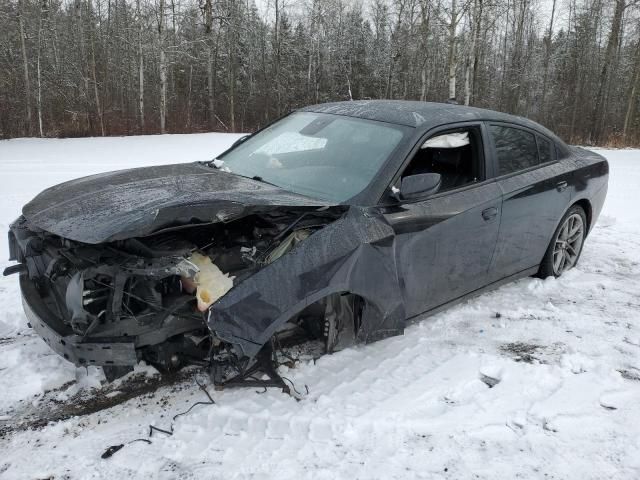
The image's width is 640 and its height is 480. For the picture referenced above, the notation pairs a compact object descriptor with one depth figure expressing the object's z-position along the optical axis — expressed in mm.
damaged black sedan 2619
